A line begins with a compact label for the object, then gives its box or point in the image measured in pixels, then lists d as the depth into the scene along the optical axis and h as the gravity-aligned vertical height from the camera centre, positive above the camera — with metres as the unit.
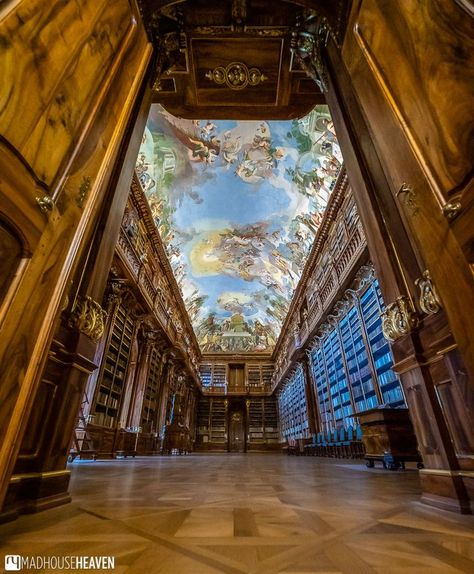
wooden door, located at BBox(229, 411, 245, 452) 20.31 +0.31
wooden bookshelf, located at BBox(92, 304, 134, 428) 8.04 +1.81
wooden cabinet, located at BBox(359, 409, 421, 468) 4.44 +0.00
